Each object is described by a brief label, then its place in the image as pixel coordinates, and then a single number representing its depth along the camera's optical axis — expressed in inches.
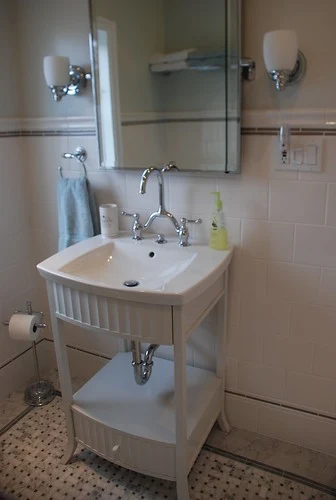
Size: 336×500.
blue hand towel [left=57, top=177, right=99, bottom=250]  71.7
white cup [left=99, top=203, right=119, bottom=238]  68.7
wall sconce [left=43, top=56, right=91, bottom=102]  65.5
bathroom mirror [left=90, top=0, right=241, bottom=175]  59.0
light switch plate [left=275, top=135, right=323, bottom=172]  55.8
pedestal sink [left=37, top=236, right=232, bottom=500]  51.0
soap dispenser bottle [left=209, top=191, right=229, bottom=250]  61.7
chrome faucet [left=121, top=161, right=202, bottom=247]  62.4
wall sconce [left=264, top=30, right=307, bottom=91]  50.4
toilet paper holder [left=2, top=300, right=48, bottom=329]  77.0
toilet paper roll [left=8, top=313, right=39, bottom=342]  75.4
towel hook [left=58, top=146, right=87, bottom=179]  72.9
